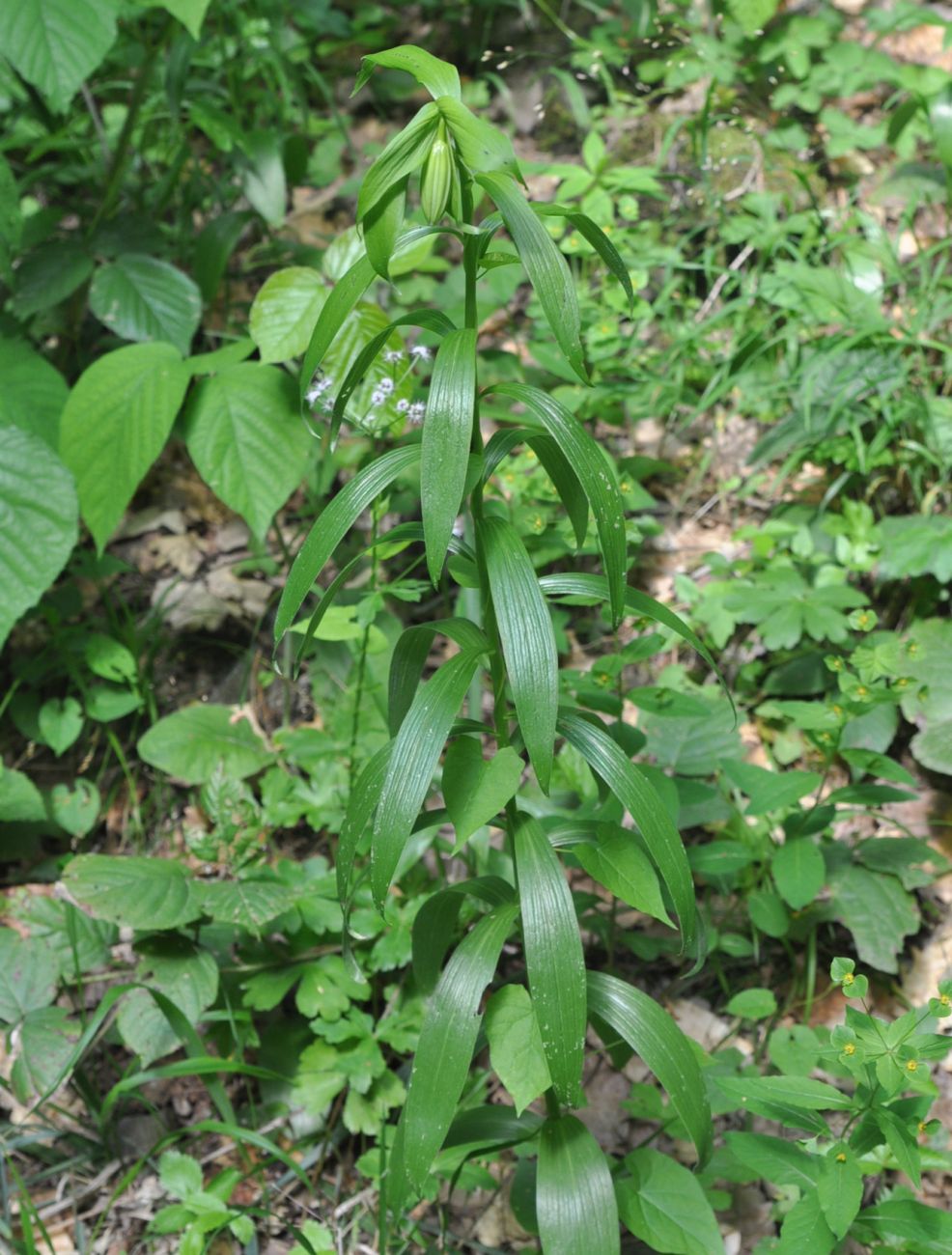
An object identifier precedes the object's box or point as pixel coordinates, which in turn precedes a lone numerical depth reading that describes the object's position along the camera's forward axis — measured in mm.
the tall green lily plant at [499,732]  1018
